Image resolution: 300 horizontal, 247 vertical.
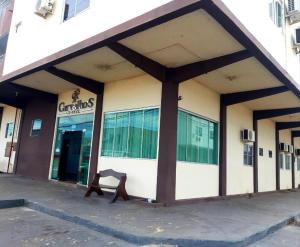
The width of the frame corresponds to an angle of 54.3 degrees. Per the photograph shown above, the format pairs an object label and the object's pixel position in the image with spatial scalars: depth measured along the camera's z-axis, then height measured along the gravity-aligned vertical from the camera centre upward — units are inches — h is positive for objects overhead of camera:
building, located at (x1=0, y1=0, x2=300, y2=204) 276.7 +115.1
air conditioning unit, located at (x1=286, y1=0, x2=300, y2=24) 424.5 +236.6
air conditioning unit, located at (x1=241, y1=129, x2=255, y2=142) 485.1 +60.9
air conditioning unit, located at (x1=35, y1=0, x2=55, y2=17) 397.7 +206.7
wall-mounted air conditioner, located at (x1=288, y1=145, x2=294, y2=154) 694.9 +61.2
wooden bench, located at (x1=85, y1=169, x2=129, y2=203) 334.9 -25.3
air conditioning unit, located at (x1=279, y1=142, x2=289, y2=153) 656.8 +59.9
